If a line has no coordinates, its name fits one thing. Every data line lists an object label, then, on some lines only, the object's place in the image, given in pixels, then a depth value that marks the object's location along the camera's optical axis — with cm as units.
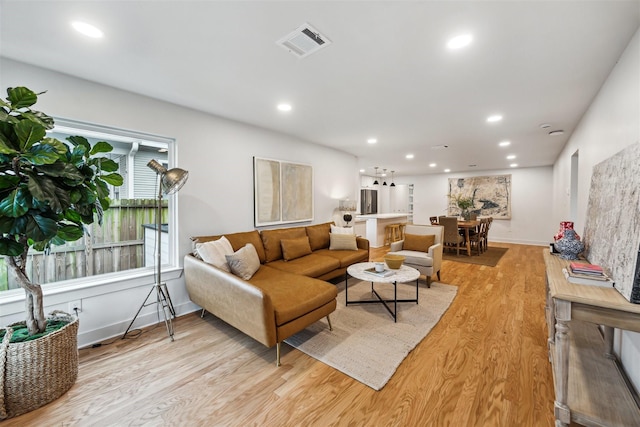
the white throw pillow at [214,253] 272
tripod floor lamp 252
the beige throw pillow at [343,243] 434
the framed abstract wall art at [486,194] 817
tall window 243
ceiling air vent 167
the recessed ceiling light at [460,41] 172
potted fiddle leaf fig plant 153
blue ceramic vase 218
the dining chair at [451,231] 608
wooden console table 128
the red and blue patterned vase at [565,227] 237
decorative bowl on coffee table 312
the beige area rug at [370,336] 207
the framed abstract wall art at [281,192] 388
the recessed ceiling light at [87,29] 163
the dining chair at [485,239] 678
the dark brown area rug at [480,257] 552
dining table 609
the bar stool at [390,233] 749
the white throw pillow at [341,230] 462
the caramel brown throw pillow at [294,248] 370
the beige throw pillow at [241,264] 277
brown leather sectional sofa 206
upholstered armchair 384
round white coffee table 282
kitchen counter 708
